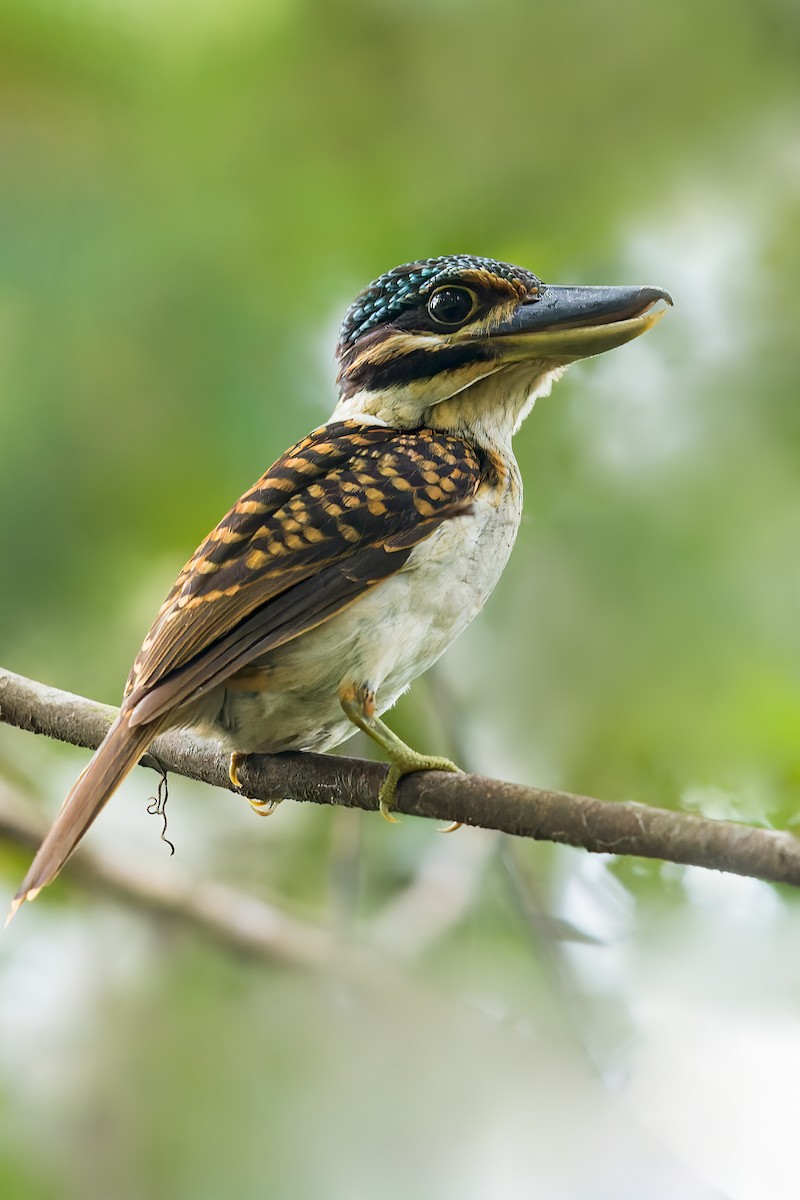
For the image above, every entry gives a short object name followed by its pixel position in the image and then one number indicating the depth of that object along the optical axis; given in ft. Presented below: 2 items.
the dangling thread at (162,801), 16.66
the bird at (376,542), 13.75
